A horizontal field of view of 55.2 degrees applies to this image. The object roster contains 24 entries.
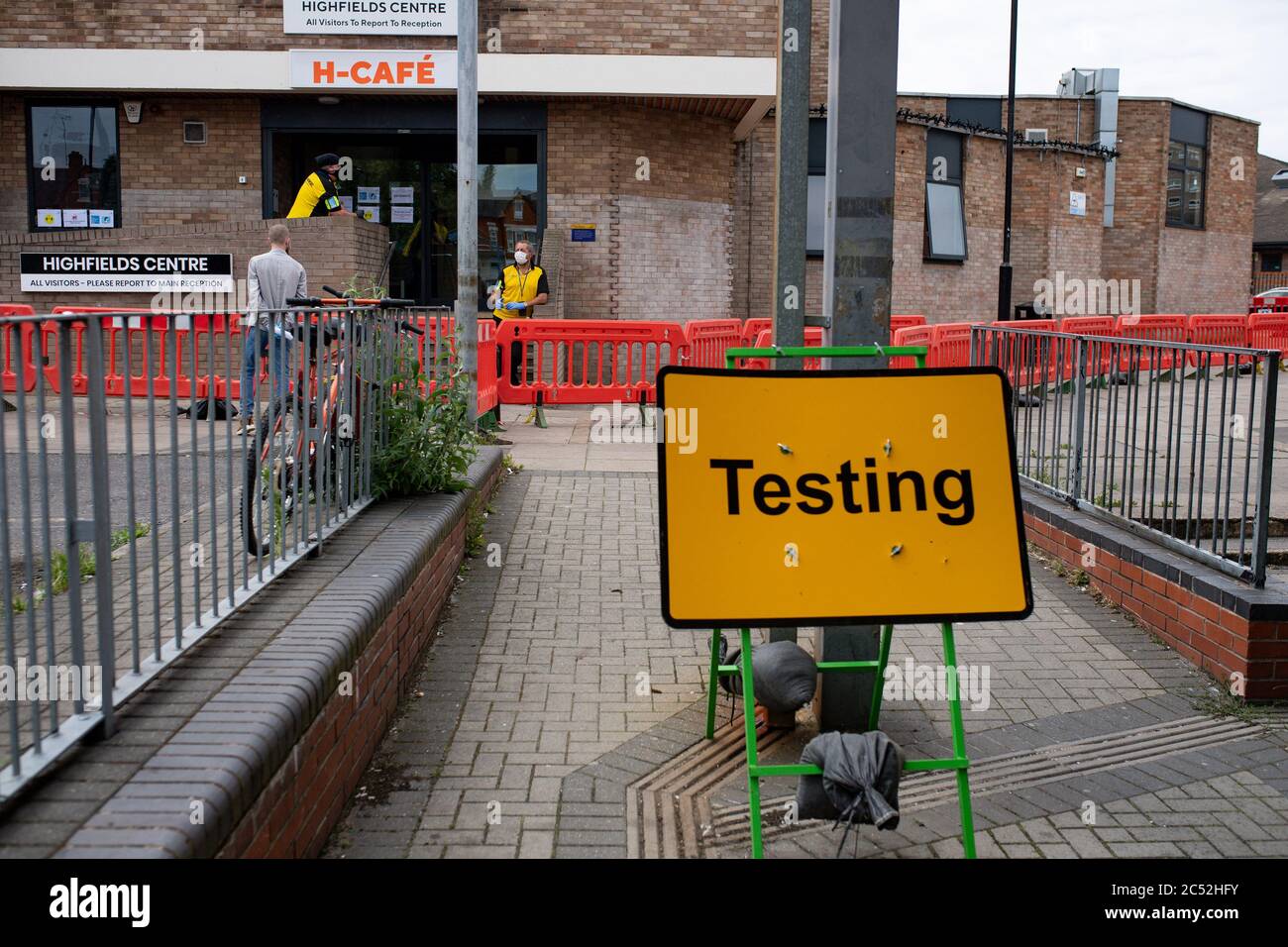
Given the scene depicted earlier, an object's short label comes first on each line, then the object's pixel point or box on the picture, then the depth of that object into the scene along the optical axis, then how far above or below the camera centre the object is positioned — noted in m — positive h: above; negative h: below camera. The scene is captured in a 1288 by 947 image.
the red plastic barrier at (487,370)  11.60 -0.33
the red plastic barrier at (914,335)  14.94 +0.09
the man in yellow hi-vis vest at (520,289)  14.88 +0.57
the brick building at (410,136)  17.12 +2.94
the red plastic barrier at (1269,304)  32.62 +1.20
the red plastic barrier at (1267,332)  20.69 +0.26
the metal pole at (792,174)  5.04 +0.69
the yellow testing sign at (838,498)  3.72 -0.48
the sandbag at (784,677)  4.66 -1.27
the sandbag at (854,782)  3.60 -1.29
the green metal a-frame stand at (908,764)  3.59 -1.24
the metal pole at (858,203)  4.61 +0.52
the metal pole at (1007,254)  23.38 +1.73
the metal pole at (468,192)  9.97 +1.20
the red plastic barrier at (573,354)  13.58 -0.18
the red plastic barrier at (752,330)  15.89 +0.13
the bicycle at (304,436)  4.77 -0.43
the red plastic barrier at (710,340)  14.38 +0.00
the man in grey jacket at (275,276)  10.68 +0.50
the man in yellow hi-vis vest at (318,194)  16.28 +1.85
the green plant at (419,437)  6.61 -0.56
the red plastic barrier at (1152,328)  18.64 +0.26
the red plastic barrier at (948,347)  14.66 -0.05
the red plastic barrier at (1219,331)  19.41 +0.26
